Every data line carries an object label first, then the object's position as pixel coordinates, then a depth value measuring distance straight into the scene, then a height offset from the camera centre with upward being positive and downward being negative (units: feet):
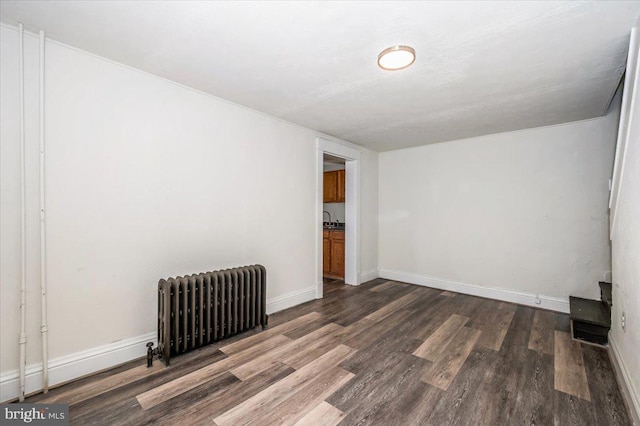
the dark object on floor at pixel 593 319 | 8.74 -3.59
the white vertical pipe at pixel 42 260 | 6.25 -1.20
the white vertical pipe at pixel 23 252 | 6.00 -0.98
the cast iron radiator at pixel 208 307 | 7.52 -3.03
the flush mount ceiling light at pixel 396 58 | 6.36 +3.80
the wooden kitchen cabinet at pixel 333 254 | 16.98 -2.83
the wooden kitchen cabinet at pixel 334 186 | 18.31 +1.72
